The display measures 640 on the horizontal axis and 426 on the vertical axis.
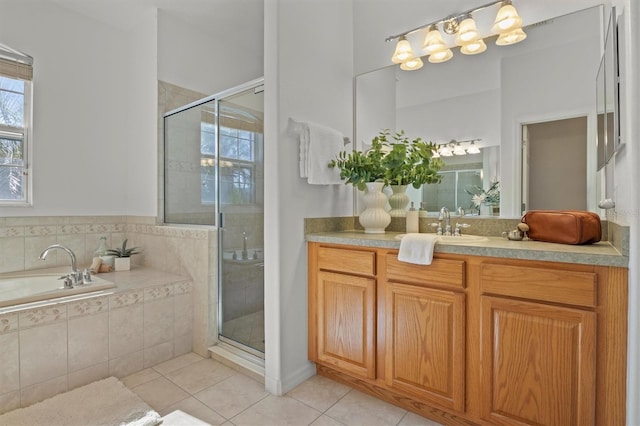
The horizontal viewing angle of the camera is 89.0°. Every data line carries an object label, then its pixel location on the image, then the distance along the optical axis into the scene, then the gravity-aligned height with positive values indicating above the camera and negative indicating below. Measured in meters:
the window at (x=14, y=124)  2.63 +0.71
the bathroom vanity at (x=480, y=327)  1.18 -0.52
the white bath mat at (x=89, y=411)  1.57 -1.02
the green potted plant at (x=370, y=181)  2.08 +0.19
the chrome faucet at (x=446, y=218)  1.94 -0.04
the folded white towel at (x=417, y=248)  1.53 -0.18
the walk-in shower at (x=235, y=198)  2.43 +0.10
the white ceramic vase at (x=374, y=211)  2.08 +0.00
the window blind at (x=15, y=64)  2.60 +1.19
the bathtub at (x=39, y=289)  1.82 -0.52
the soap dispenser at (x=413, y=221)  2.10 -0.07
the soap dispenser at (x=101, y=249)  2.91 -0.35
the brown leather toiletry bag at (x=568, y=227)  1.40 -0.07
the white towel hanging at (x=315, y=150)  1.94 +0.37
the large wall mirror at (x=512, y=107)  1.64 +0.61
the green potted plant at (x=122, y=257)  2.86 -0.41
